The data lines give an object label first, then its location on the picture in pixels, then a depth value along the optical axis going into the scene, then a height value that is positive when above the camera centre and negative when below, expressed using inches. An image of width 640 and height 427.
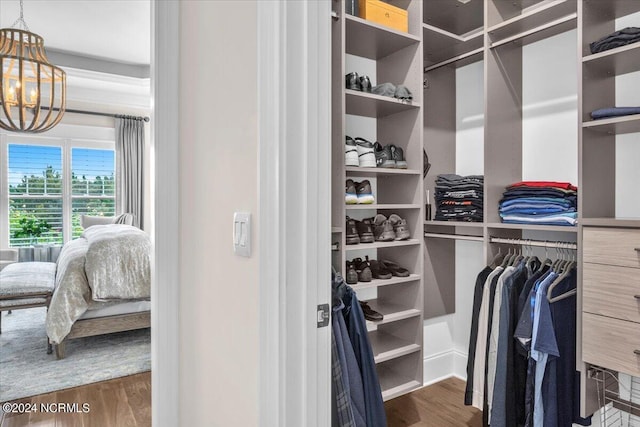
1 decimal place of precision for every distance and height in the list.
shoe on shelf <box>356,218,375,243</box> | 86.2 -5.1
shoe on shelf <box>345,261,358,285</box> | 83.7 -13.8
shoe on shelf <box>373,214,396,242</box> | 89.2 -5.2
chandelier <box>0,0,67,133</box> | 129.2 +43.2
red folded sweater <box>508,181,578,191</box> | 79.0 +4.2
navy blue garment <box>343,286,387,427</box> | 69.5 -25.4
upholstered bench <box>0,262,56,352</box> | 122.2 -23.9
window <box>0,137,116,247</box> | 219.8 +11.3
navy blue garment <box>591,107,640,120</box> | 65.8 +15.0
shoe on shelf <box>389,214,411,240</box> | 91.0 -4.6
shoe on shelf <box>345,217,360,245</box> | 83.6 -5.3
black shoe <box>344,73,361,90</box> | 83.4 +25.0
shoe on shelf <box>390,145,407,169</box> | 90.1 +10.8
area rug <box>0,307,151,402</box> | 107.1 -44.6
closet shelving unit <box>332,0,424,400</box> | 80.6 +5.7
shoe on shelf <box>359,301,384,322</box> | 85.0 -22.1
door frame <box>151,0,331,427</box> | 34.0 -0.1
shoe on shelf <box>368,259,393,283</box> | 88.7 -13.7
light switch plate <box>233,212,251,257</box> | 38.7 -2.5
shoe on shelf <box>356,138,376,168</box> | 85.7 +10.4
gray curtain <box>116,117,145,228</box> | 237.5 +23.3
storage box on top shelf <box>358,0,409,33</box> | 85.8 +40.0
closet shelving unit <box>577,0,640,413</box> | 62.7 +0.0
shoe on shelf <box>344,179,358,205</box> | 84.6 +2.8
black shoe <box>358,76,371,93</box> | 84.7 +24.9
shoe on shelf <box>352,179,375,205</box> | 86.7 +2.8
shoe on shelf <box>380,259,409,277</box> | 90.5 -13.7
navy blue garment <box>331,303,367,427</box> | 64.4 -24.9
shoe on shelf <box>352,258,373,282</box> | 85.8 -13.3
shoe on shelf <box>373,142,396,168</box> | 88.6 +10.5
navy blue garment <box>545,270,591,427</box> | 72.7 -28.0
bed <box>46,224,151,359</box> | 121.3 -24.7
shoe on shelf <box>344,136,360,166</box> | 82.4 +10.5
